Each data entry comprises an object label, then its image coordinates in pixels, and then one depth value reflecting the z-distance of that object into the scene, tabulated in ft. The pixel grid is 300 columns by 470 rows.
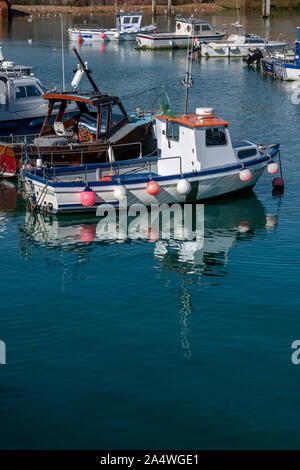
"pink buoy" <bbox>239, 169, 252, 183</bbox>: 74.69
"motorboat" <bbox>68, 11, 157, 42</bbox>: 267.59
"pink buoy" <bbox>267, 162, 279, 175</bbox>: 78.28
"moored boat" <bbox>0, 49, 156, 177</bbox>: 81.76
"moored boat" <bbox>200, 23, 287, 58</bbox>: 221.97
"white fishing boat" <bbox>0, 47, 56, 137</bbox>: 102.22
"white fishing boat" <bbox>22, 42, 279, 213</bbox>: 71.77
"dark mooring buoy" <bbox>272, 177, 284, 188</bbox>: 82.48
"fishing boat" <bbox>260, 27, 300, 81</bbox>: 172.14
